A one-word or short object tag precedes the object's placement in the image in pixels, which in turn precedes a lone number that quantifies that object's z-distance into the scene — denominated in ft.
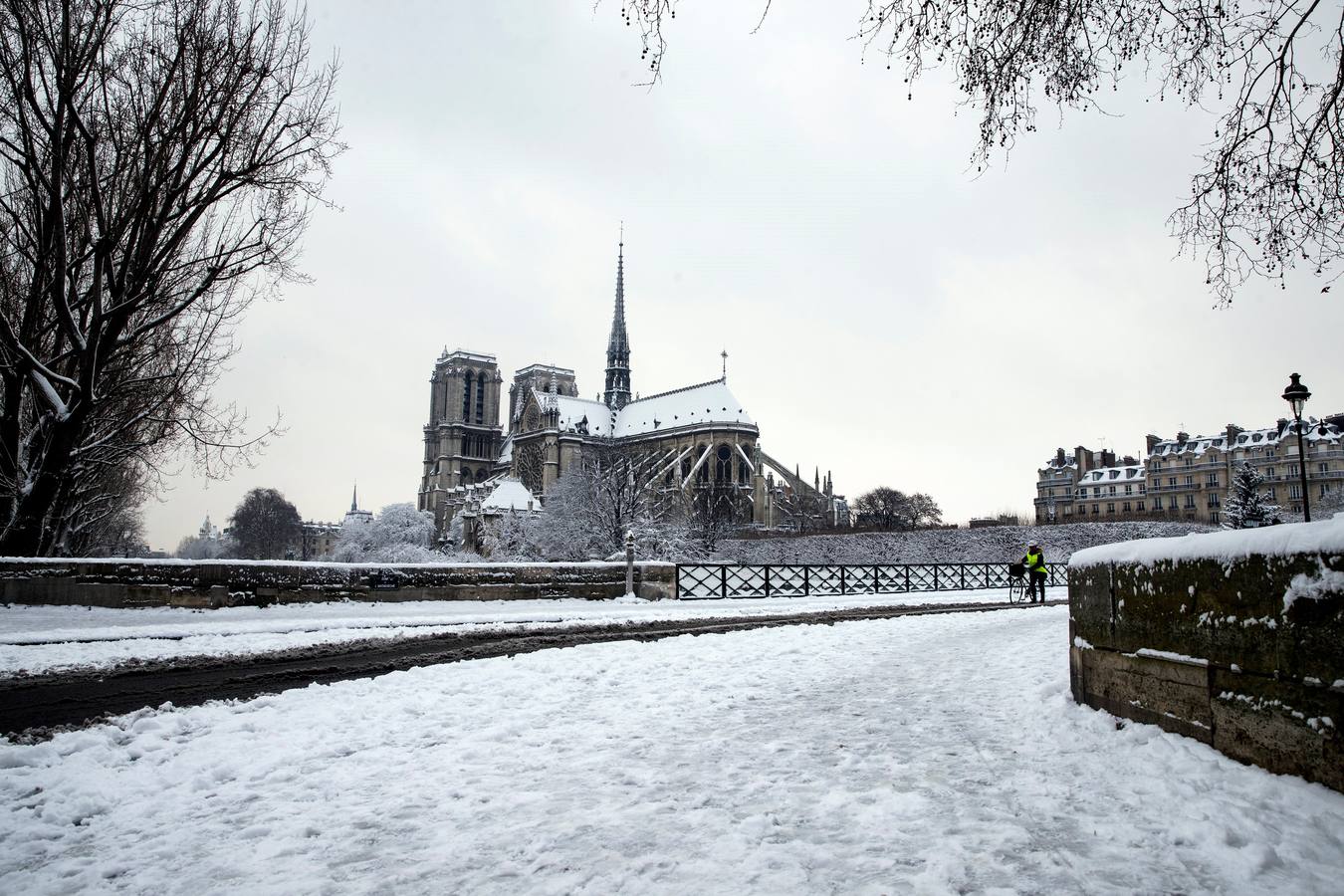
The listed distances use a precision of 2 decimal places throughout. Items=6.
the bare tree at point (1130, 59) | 16.76
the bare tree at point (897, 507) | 260.83
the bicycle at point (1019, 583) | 82.58
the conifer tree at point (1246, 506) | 141.08
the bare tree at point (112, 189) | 43.01
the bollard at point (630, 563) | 68.95
